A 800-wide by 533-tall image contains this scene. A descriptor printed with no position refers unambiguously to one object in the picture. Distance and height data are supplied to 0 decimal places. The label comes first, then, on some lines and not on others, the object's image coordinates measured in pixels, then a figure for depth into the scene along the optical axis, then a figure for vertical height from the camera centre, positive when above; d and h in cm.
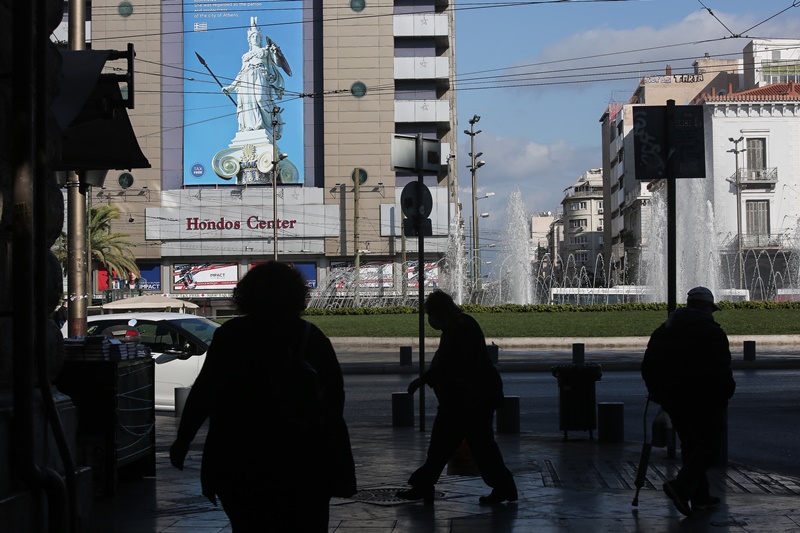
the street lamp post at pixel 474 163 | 6316 +770
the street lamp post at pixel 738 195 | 7069 +636
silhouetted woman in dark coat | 428 -57
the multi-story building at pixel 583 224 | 15725 +955
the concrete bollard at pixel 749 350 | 2458 -159
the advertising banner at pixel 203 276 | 7569 +99
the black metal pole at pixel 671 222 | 957 +60
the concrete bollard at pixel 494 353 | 2320 -148
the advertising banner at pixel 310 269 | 7501 +136
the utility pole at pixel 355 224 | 6991 +443
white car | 1490 -72
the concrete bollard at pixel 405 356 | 2508 -165
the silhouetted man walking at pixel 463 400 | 786 -86
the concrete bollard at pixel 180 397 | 1412 -146
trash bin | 1177 -127
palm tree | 6050 +278
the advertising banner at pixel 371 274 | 7419 +97
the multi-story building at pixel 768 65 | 8681 +1840
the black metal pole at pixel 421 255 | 1261 +40
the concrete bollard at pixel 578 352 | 2050 -132
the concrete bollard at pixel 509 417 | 1285 -161
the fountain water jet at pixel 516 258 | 5944 +163
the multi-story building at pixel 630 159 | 9319 +1302
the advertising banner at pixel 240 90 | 7281 +1397
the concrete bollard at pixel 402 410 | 1368 -162
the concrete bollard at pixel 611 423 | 1178 -156
